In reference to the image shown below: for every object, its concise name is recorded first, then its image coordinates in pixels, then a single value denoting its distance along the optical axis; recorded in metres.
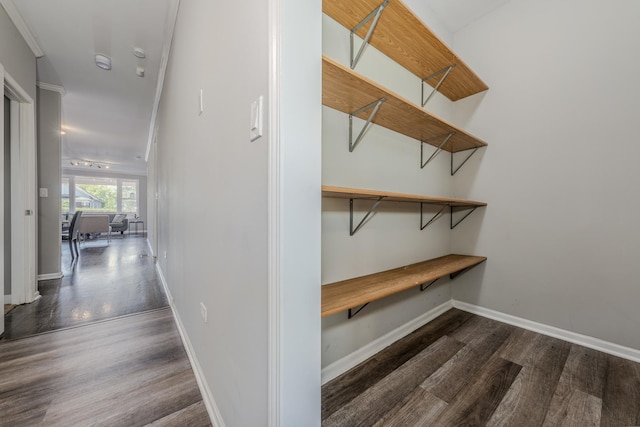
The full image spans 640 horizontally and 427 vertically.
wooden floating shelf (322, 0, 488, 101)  1.27
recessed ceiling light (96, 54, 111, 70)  2.64
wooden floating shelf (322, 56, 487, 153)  1.05
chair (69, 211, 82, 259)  4.33
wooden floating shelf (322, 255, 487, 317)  1.10
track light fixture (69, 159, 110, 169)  7.63
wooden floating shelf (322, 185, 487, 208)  1.01
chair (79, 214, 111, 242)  6.04
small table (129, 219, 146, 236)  8.78
